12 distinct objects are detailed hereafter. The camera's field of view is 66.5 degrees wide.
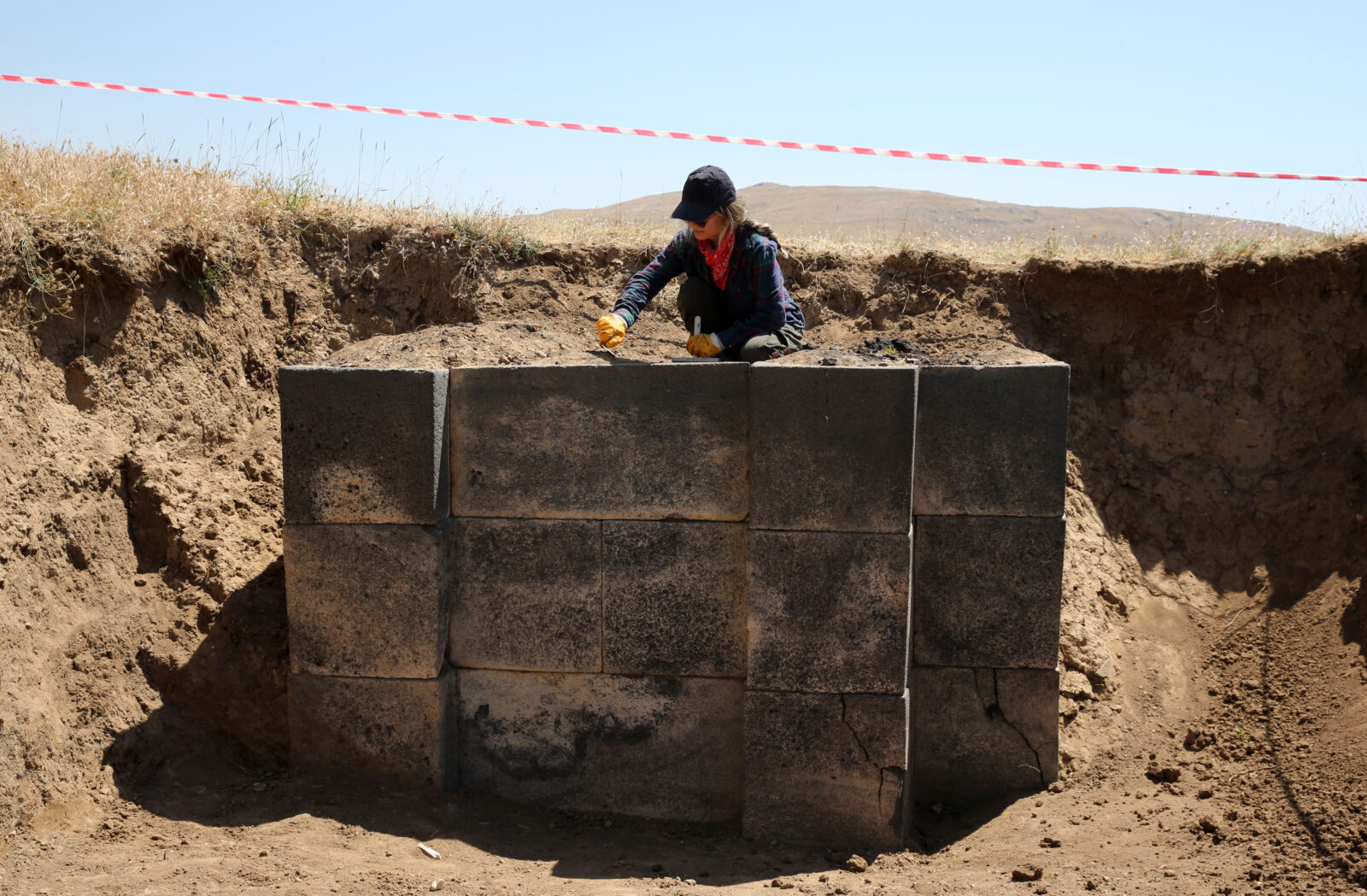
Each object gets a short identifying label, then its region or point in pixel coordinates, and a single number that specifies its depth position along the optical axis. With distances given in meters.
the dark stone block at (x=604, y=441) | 4.20
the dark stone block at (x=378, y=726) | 4.39
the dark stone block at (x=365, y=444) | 4.24
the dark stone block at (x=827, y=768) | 4.19
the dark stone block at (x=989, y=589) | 4.35
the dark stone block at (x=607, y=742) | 4.39
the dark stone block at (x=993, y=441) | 4.24
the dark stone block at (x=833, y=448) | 4.05
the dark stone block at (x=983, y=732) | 4.46
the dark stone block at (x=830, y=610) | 4.13
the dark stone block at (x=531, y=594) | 4.33
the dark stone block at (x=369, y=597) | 4.32
